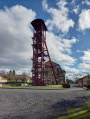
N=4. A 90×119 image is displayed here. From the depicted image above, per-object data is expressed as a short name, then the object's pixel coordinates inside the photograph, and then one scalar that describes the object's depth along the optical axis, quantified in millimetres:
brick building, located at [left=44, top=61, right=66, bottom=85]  51238
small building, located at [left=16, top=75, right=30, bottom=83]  76088
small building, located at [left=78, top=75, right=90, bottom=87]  39531
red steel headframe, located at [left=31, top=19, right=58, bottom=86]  38688
